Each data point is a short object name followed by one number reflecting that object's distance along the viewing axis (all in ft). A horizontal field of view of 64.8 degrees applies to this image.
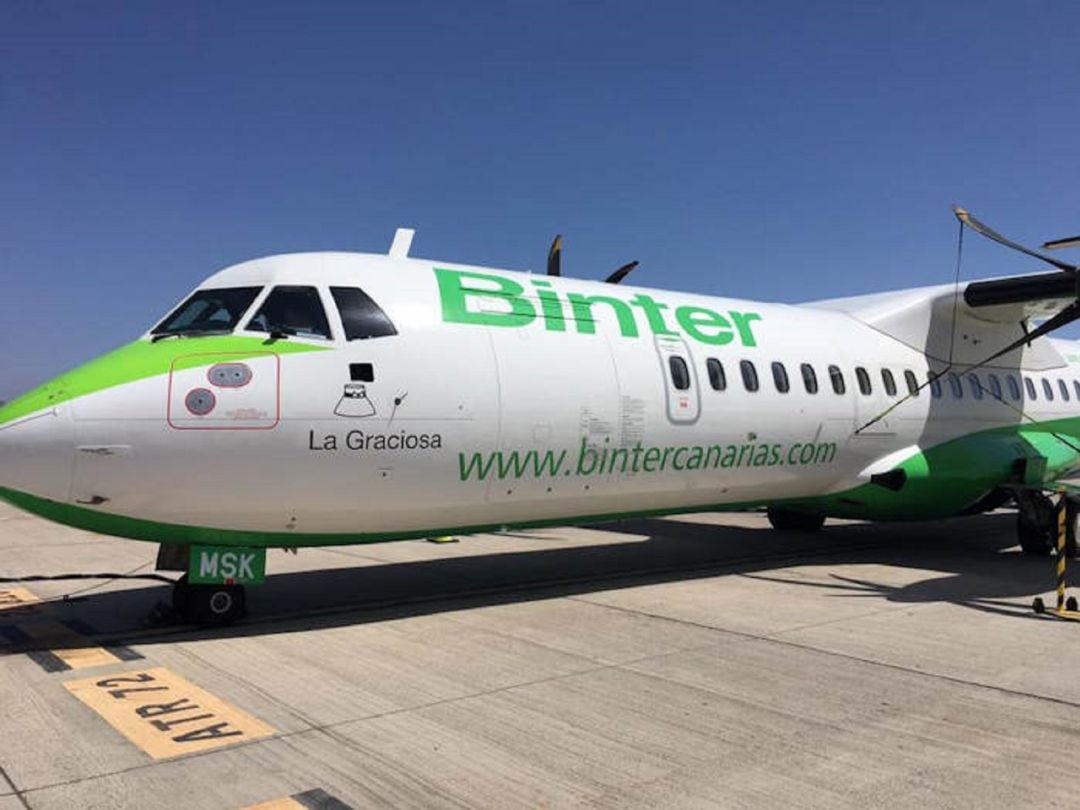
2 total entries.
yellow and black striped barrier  27.99
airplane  21.94
